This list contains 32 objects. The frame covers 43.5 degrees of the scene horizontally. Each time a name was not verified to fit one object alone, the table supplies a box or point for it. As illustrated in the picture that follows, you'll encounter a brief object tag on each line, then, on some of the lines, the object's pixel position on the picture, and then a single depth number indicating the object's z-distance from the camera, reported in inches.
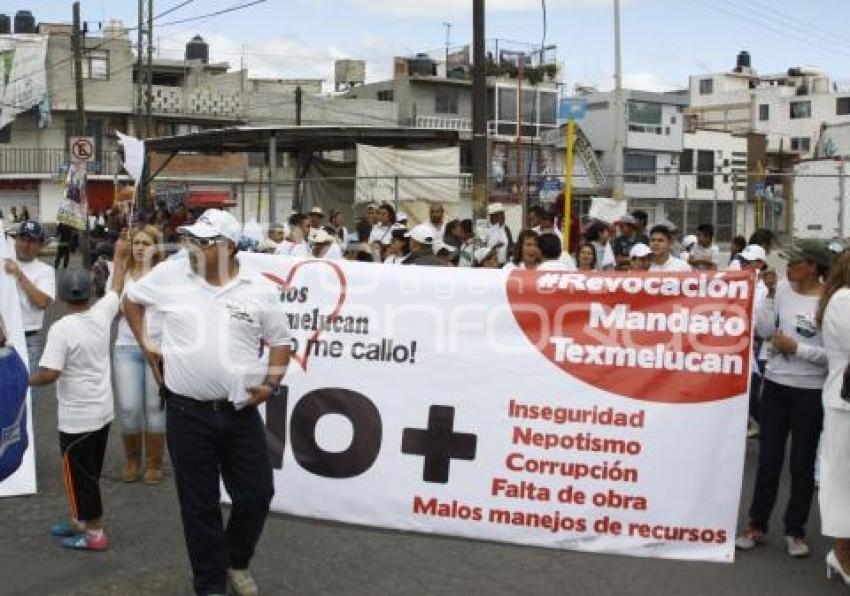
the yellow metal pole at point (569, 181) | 382.6
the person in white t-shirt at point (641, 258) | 350.6
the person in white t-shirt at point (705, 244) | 465.1
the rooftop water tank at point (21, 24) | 2940.5
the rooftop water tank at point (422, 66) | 2409.0
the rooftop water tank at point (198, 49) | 2731.3
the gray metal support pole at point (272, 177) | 625.6
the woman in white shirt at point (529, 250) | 311.7
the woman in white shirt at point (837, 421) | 207.3
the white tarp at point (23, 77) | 2010.3
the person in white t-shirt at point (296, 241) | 475.5
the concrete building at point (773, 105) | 3287.4
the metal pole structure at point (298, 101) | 1706.2
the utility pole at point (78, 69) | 1339.7
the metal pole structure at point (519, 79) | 1977.7
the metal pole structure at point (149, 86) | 1441.9
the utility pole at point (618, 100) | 1419.8
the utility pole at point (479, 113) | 542.0
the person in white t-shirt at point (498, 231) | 518.3
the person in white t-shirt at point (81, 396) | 232.2
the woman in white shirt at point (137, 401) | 286.8
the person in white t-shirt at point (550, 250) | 309.0
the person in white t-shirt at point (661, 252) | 347.3
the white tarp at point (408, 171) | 743.1
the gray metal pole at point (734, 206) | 567.3
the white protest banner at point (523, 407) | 208.8
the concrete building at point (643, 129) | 2522.1
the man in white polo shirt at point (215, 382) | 192.9
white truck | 812.0
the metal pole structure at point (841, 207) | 502.9
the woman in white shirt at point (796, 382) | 227.6
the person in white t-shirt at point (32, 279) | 291.6
